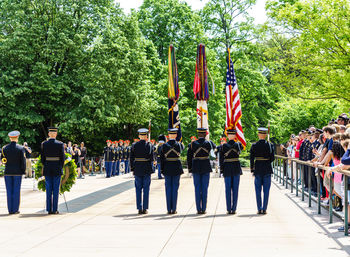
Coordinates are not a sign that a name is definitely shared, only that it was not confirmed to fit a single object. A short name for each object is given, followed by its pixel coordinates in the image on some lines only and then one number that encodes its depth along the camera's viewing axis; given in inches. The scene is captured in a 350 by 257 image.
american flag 644.7
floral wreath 464.7
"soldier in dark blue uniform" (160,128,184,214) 434.0
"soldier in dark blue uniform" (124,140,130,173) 1168.8
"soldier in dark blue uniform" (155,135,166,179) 921.4
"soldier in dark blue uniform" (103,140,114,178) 1050.1
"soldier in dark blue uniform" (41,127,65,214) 437.1
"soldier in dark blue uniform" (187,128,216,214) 434.6
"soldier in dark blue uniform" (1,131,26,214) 442.3
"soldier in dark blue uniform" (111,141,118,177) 1080.2
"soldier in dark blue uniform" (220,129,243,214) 431.8
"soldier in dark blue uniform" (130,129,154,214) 439.2
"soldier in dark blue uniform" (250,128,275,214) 430.0
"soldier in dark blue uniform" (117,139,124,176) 1115.9
